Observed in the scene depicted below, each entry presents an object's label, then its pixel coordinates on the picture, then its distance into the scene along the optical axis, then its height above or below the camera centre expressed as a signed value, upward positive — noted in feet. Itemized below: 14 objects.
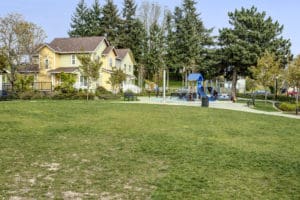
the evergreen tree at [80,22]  220.41 +41.90
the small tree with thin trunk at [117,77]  130.21 +4.62
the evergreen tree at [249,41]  134.62 +19.28
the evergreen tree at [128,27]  207.00 +36.66
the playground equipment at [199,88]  120.06 +0.83
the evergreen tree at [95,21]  213.66 +41.94
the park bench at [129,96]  105.91 -1.80
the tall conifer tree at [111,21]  211.82 +40.41
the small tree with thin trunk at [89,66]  108.06 +7.09
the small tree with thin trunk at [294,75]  89.38 +4.20
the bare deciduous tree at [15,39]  127.13 +18.07
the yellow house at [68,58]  143.54 +12.99
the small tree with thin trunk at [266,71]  104.22 +5.92
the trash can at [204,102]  83.05 -2.64
